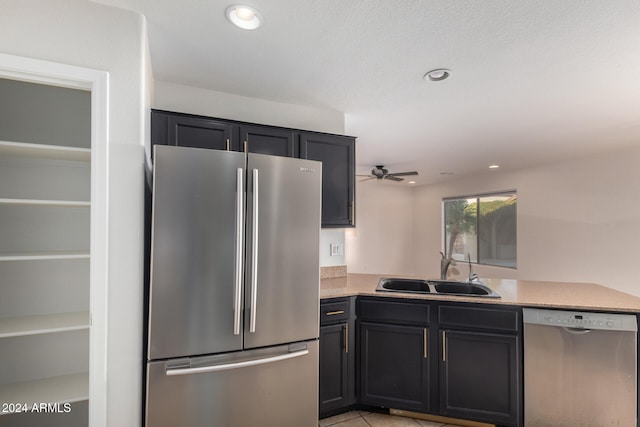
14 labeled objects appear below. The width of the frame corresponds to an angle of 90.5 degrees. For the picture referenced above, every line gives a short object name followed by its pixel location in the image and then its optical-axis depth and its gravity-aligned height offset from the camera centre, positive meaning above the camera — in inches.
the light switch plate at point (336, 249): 125.5 -10.9
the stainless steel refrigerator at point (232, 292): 61.5 -14.7
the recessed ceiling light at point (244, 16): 59.2 +39.7
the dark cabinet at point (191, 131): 85.1 +25.3
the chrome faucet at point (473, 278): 110.3 -19.5
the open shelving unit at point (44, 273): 67.1 -11.7
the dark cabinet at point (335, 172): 107.3 +17.3
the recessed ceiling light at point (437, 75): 81.8 +38.9
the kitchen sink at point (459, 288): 106.8 -22.8
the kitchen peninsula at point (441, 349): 87.4 -36.9
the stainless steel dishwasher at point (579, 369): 82.0 -39.0
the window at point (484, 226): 222.2 -3.5
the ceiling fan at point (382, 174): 201.5 +30.6
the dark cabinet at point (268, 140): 96.6 +25.5
